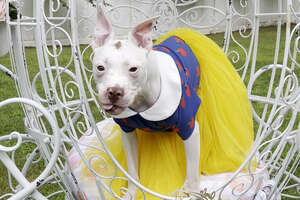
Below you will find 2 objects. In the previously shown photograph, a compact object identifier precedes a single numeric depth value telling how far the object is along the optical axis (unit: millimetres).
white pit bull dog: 1066
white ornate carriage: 1177
